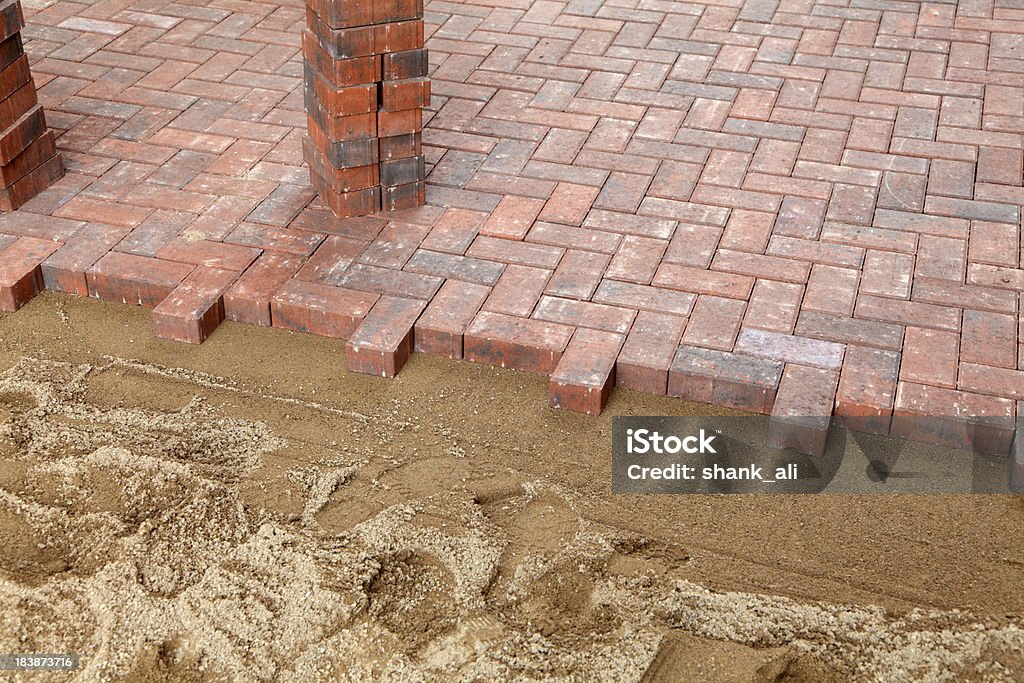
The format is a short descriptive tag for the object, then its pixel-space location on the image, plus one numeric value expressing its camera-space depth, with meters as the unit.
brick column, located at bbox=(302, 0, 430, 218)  4.50
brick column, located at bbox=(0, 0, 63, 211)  4.82
